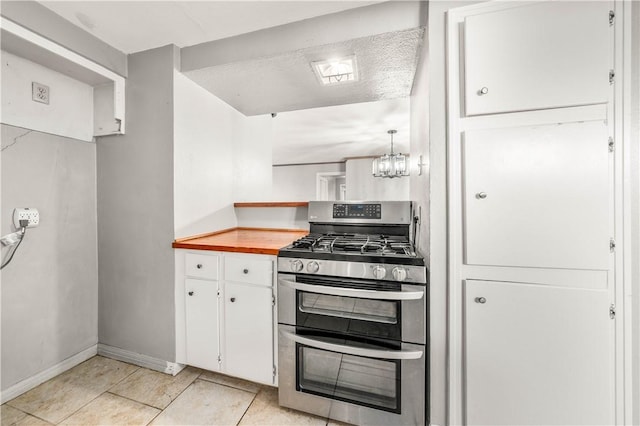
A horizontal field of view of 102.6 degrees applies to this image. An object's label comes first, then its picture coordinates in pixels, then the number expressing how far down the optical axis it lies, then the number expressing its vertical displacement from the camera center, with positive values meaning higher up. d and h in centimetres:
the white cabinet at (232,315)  152 -65
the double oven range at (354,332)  124 -62
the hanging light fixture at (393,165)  371 +67
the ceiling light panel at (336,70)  165 +96
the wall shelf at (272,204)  224 +6
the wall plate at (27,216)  151 -2
